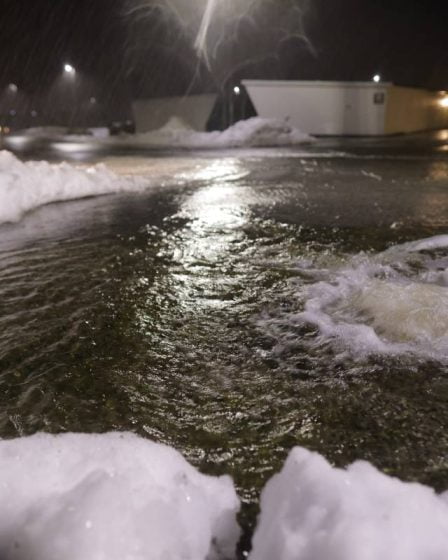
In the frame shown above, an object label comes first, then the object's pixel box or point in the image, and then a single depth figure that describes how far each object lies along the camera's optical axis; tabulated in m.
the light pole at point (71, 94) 41.20
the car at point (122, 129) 33.16
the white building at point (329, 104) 27.19
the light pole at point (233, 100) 27.33
